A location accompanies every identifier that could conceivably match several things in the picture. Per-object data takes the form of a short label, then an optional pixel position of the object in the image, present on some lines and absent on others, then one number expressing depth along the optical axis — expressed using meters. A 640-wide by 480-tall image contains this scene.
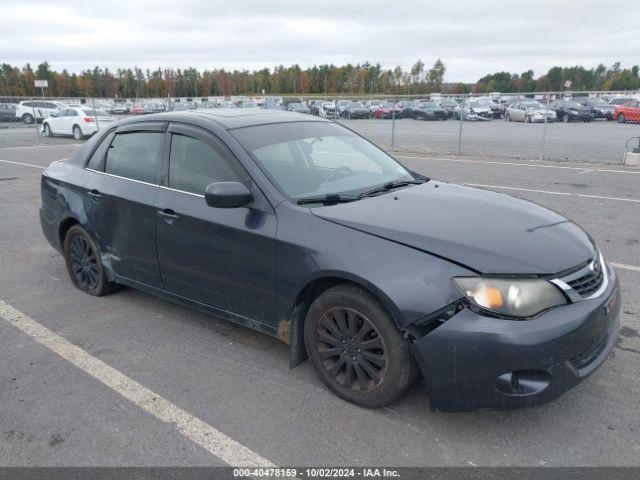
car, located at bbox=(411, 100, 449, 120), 38.09
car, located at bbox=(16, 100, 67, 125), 36.11
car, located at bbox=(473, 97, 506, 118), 36.50
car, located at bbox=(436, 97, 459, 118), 37.97
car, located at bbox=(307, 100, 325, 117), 35.38
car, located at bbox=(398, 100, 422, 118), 41.35
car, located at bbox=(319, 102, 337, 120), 32.51
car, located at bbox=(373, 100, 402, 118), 42.72
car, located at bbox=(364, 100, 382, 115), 44.36
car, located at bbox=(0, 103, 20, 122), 39.57
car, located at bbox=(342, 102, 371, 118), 40.34
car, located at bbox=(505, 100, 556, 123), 33.16
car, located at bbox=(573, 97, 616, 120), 33.34
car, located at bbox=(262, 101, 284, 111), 30.88
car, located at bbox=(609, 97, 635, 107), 33.18
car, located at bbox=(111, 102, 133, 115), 49.72
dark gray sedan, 2.62
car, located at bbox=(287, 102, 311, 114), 33.15
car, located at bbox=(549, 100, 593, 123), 33.19
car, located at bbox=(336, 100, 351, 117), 40.28
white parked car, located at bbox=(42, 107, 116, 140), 23.45
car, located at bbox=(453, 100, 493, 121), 34.34
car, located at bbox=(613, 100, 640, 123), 30.37
